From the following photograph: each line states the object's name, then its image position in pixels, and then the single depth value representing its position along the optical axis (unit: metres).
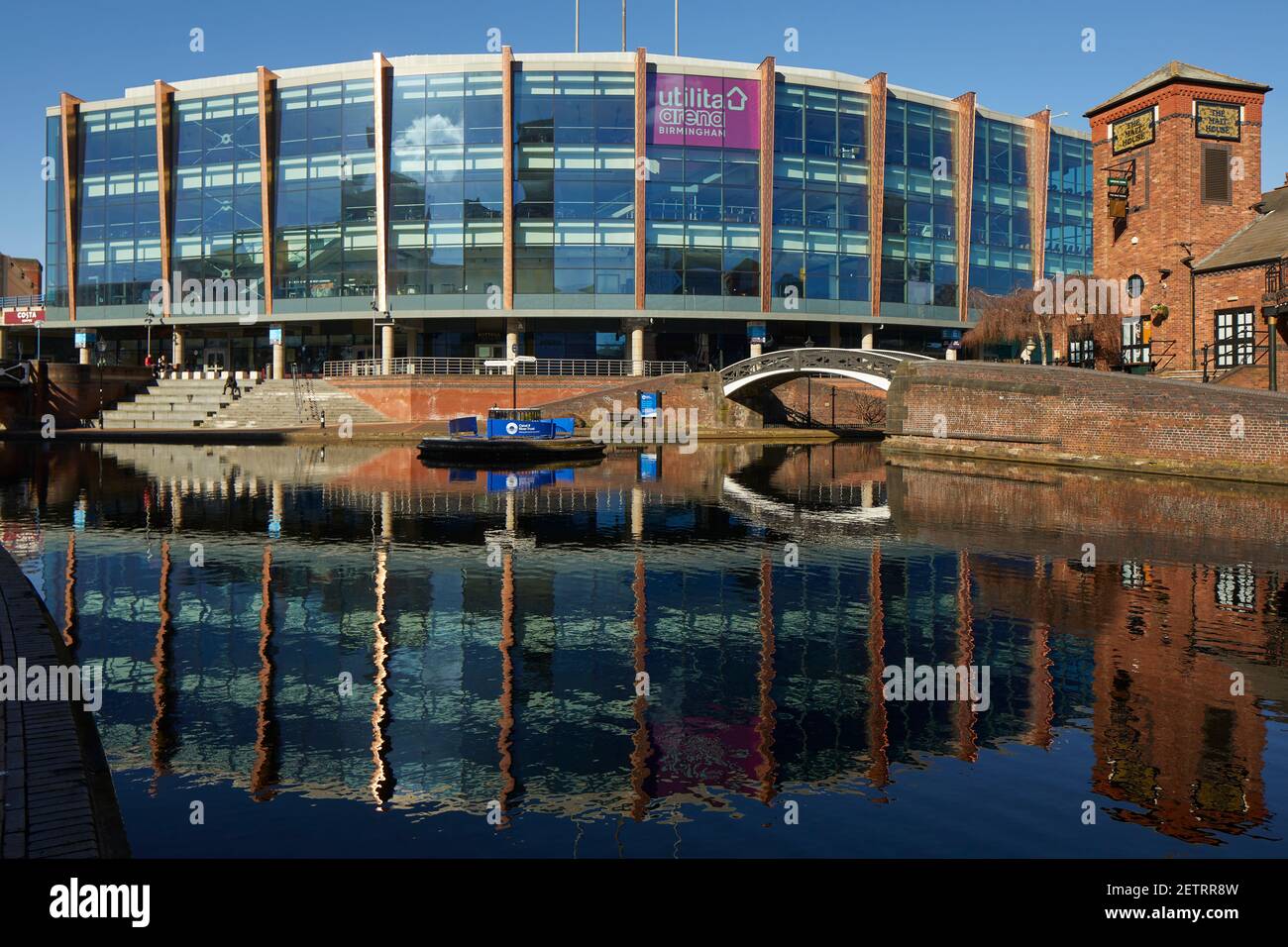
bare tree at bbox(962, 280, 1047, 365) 61.78
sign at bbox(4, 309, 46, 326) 75.46
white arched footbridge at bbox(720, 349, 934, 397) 52.31
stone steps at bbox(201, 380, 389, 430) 61.50
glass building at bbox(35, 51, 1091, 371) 65.38
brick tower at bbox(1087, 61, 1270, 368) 39.28
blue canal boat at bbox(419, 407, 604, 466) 44.06
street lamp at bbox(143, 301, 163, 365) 70.25
